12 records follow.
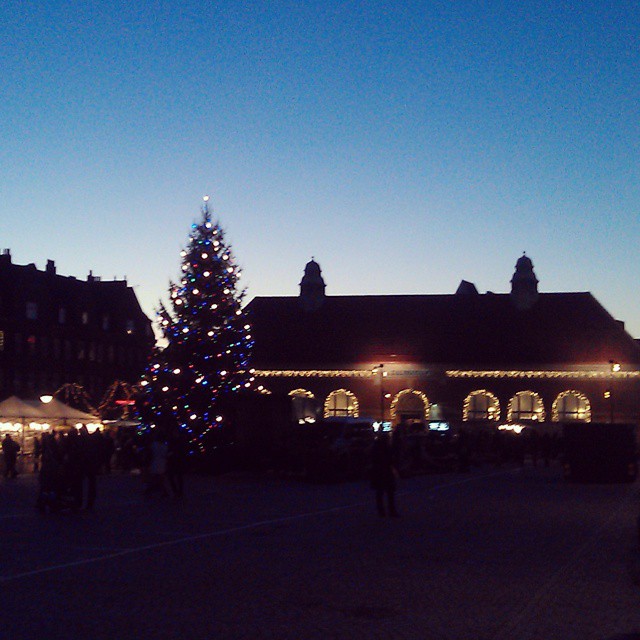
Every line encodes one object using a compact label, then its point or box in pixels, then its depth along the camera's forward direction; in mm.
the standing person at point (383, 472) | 23469
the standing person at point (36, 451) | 43531
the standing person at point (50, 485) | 23781
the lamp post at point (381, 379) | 86562
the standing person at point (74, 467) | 24047
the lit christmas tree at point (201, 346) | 43219
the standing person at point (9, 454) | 39438
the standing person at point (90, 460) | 25141
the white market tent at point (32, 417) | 43125
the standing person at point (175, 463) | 29250
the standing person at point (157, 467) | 28359
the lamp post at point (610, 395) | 81125
